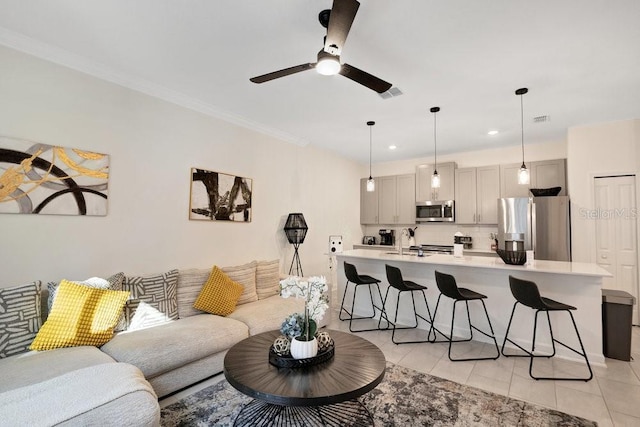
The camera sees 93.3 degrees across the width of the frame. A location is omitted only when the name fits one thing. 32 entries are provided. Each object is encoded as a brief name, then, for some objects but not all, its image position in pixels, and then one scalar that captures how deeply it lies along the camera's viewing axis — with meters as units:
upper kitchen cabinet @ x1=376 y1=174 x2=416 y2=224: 6.16
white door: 4.02
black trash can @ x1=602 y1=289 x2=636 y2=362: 3.00
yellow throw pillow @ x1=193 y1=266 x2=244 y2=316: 3.13
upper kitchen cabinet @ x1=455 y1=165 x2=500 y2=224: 5.23
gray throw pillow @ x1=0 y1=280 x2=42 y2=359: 2.10
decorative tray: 1.90
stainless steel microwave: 5.61
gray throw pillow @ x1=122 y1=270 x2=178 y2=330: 2.71
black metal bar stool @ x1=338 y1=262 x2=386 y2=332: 4.04
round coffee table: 1.62
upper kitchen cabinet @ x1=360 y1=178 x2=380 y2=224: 6.66
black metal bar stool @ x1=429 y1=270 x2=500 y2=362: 3.17
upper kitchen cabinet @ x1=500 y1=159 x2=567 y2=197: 4.72
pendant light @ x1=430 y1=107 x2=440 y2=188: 3.81
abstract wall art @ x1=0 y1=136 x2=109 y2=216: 2.41
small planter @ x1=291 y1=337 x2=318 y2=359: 1.93
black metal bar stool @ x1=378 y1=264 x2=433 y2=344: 3.63
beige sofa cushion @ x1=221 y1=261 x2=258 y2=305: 3.59
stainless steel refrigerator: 4.31
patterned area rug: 2.09
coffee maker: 6.52
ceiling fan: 1.68
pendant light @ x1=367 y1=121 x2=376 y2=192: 4.68
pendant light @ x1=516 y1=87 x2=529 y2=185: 3.72
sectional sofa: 1.40
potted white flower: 1.97
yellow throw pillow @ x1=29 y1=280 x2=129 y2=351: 2.20
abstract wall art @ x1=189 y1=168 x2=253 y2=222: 3.65
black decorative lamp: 4.74
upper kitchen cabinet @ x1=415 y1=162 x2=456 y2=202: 5.68
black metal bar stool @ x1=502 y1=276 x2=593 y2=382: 2.70
